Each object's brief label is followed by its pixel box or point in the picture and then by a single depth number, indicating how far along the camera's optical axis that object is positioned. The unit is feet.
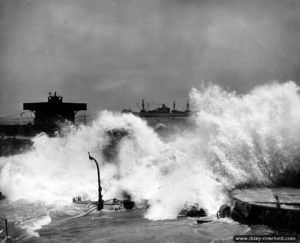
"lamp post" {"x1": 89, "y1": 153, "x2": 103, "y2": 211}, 85.40
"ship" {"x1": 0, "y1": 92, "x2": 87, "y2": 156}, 188.03
